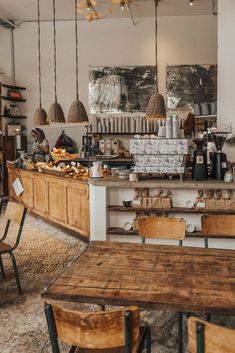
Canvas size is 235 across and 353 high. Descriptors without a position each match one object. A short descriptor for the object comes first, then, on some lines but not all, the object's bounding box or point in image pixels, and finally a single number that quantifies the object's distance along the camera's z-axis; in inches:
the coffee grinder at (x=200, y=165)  184.4
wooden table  77.8
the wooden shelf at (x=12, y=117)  383.1
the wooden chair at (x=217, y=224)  132.6
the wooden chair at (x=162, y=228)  130.6
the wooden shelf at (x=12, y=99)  382.5
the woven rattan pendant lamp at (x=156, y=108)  203.9
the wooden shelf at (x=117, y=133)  378.6
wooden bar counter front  233.8
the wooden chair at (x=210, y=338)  60.5
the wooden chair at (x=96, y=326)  67.7
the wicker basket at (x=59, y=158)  309.7
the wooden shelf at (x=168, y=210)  181.5
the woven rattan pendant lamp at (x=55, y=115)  227.9
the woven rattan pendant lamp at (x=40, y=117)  239.9
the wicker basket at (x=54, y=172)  259.4
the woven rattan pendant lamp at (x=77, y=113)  216.1
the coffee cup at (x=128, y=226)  190.2
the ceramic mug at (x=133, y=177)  188.1
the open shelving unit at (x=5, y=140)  382.6
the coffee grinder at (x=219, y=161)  184.7
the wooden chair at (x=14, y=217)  156.6
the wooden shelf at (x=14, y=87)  387.1
